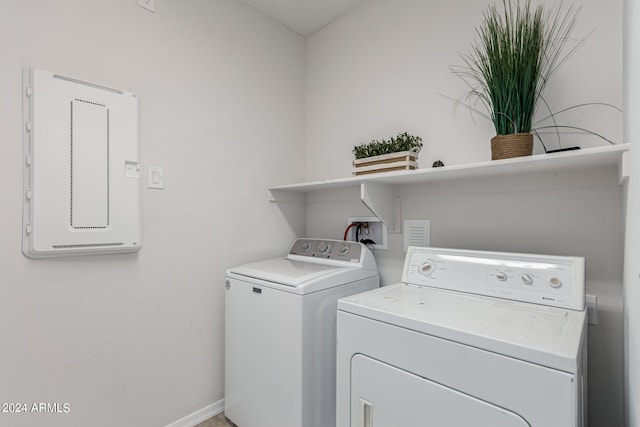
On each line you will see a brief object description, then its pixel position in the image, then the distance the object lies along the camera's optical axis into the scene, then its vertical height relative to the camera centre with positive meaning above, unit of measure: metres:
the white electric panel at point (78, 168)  1.21 +0.18
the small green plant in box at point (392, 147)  1.56 +0.35
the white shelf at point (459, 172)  1.01 +0.18
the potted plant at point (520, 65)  1.14 +0.57
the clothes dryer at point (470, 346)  0.76 -0.38
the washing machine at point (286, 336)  1.34 -0.58
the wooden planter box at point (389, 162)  1.51 +0.26
